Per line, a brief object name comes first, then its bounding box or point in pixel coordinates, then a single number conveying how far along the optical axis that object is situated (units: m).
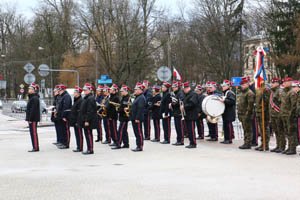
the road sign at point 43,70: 29.84
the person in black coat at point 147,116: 16.53
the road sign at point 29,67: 26.93
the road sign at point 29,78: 26.97
